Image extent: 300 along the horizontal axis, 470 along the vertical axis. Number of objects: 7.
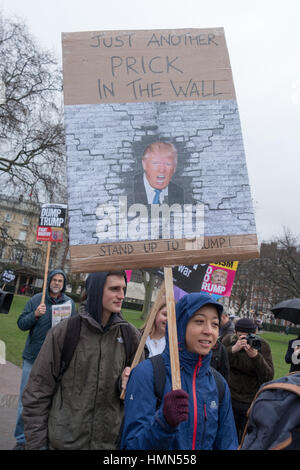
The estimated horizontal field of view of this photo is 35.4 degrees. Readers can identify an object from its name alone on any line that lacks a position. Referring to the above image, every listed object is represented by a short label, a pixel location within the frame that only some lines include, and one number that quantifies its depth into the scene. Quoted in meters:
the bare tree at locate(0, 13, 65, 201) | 19.17
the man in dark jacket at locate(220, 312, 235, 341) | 7.11
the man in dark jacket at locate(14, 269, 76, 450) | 5.46
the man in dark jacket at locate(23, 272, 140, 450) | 2.93
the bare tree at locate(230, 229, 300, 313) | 44.75
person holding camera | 5.07
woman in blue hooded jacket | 2.30
